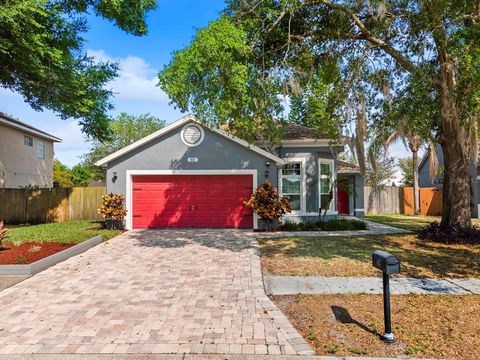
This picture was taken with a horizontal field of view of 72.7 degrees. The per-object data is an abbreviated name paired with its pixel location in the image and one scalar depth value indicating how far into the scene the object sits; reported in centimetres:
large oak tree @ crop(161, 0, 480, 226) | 814
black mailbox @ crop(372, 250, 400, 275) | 387
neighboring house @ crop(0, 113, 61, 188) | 1875
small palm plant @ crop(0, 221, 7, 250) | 832
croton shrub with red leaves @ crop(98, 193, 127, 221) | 1287
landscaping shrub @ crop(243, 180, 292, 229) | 1242
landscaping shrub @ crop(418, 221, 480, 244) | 961
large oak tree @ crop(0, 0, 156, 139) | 1157
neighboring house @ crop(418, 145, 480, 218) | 1803
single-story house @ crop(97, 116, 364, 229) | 1338
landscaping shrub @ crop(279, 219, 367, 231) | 1296
